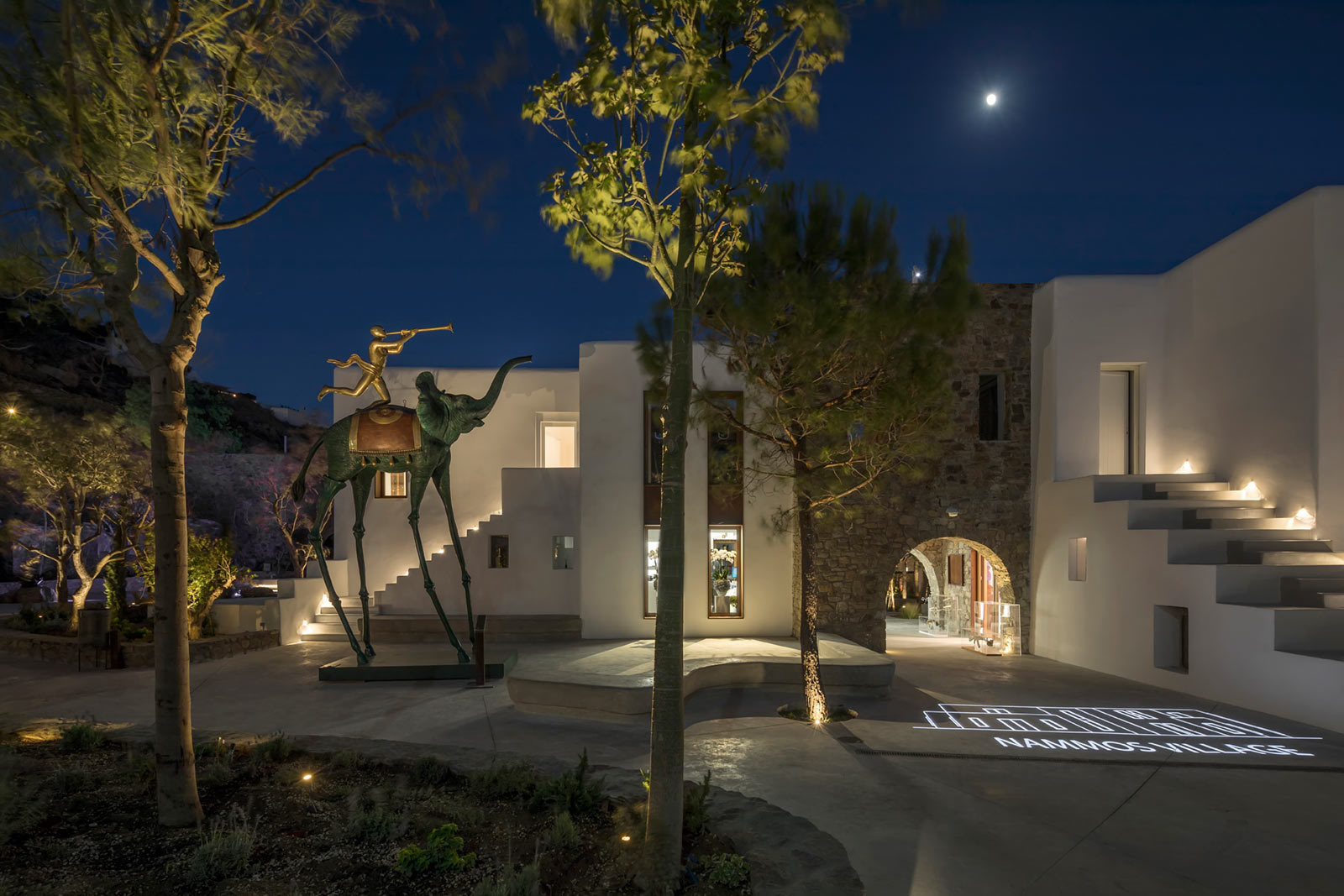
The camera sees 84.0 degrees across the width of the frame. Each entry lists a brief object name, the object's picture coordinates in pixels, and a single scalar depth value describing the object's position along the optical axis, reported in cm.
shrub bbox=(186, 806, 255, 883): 338
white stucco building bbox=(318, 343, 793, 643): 1258
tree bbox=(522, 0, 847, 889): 365
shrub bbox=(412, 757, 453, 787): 493
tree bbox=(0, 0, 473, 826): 383
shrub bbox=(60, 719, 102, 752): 546
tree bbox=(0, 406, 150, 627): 1128
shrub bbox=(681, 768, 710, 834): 406
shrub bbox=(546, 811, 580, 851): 385
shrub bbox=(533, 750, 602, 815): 432
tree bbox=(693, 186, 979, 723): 712
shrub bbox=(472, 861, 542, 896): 314
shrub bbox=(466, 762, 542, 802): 463
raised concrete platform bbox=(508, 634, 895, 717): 814
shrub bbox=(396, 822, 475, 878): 351
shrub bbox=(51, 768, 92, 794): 453
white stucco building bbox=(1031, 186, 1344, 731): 868
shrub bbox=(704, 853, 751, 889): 350
